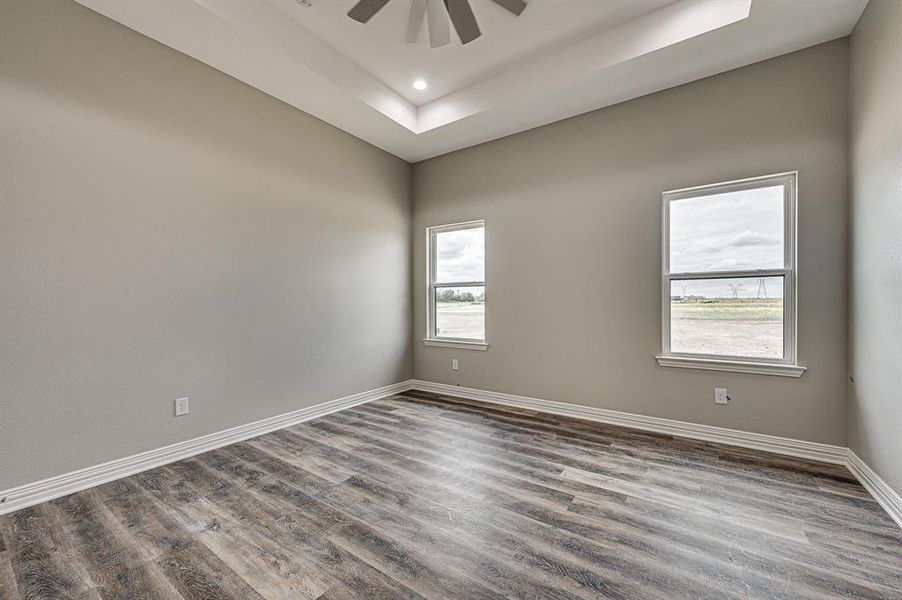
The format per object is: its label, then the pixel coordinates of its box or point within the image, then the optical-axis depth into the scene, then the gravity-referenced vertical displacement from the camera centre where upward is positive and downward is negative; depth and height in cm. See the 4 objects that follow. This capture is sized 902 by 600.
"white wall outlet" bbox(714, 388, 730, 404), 295 -78
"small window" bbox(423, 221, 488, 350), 441 +16
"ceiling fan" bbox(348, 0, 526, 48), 240 +188
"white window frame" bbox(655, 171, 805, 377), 274 +6
